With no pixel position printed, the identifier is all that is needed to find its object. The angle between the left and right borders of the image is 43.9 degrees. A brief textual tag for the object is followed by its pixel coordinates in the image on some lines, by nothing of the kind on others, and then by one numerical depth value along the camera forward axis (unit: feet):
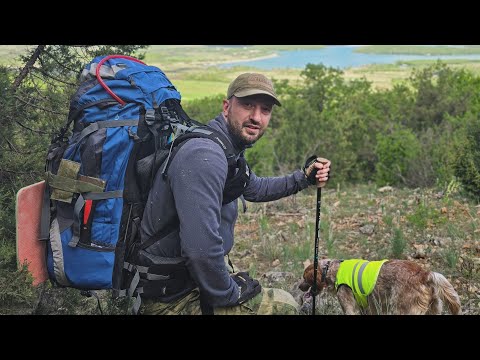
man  9.93
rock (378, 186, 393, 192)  31.60
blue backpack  10.49
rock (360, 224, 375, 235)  21.90
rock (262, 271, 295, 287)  17.34
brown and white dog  13.66
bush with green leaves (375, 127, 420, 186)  54.13
